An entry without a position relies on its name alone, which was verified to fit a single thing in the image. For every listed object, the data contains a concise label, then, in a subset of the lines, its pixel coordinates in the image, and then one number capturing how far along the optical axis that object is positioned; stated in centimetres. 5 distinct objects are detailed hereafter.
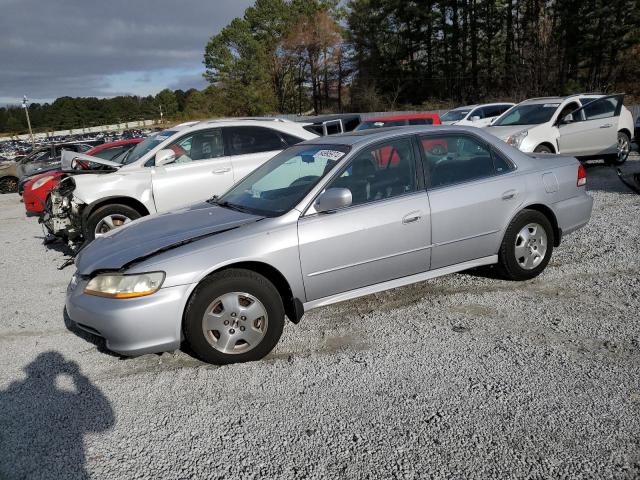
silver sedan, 336
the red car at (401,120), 1080
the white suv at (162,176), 669
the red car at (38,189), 1000
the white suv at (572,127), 995
